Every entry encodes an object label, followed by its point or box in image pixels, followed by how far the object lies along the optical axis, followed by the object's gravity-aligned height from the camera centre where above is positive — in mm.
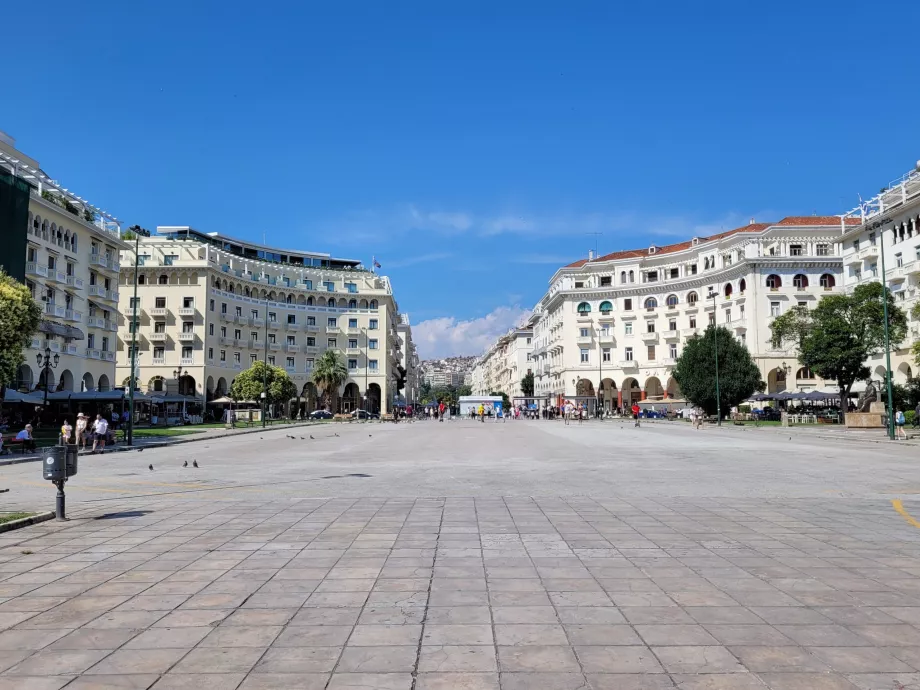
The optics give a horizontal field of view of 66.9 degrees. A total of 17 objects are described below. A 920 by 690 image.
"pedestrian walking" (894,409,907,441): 32312 -1714
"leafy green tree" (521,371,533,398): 130850 +2112
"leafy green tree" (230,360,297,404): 68688 +1643
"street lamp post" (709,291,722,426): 58762 +4793
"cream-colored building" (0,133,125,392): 46000 +8840
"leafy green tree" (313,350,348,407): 84125 +3314
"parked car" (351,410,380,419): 80962 -1799
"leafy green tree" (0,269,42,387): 27062 +3342
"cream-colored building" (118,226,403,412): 76062 +10264
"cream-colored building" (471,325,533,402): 140375 +7941
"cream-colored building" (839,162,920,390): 52844 +11386
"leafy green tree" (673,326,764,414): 62250 +1870
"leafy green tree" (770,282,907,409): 50531 +4096
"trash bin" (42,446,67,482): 9758 -844
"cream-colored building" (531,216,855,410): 72188 +10551
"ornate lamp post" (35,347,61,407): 44594 +2948
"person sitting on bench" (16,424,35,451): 26645 -1269
